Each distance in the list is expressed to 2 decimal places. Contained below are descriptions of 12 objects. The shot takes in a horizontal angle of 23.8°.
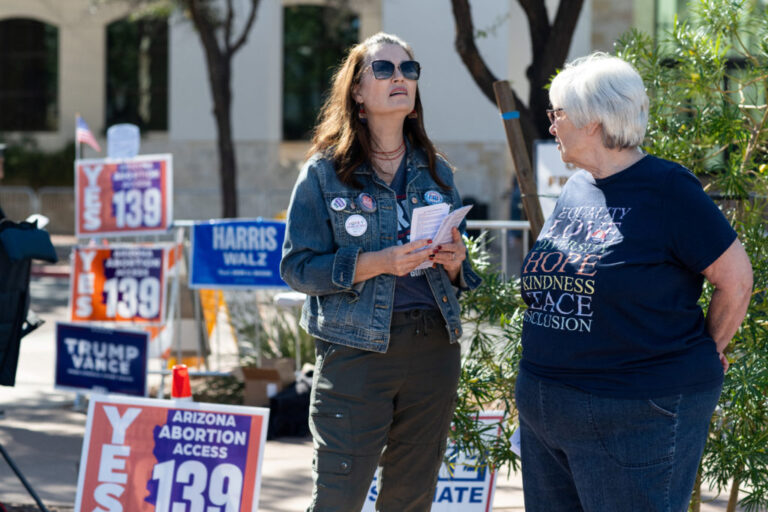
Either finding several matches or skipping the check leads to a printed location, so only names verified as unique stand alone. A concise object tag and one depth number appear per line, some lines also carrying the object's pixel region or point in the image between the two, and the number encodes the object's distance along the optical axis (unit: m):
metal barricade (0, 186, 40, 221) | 45.22
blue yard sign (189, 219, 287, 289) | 12.83
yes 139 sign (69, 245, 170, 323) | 13.28
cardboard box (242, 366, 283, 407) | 12.49
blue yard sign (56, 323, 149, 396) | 11.92
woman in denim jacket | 5.63
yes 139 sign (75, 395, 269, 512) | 7.30
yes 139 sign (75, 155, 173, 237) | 13.52
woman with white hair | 4.53
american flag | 14.56
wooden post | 6.65
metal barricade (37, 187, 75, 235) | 46.00
